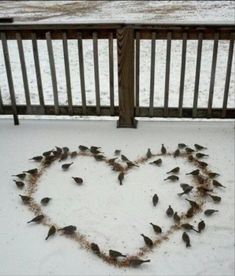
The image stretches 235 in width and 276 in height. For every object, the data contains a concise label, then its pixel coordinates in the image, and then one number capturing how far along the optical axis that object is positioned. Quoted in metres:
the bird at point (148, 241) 2.54
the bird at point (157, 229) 2.64
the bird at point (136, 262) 2.39
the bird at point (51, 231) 2.62
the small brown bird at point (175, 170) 3.26
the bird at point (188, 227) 2.65
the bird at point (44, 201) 2.96
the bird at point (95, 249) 2.50
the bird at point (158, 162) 3.39
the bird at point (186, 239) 2.53
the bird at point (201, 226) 2.65
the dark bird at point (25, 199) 2.98
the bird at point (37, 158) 3.51
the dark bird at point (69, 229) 2.67
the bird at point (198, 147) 3.61
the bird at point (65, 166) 3.38
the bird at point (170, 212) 2.80
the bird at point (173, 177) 3.18
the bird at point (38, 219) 2.76
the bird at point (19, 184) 3.15
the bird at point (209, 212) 2.79
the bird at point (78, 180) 3.18
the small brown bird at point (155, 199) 2.91
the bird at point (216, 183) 3.08
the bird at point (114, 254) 2.45
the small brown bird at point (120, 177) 3.18
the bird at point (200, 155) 3.48
